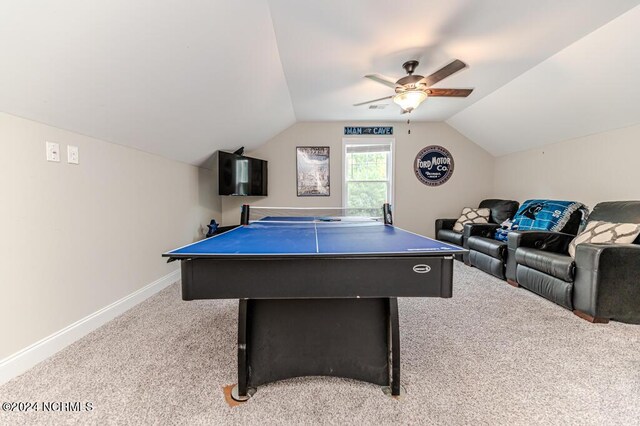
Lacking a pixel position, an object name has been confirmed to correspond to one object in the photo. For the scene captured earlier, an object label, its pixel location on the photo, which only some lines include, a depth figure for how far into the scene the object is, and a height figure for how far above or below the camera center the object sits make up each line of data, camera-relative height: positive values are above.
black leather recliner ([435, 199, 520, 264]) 4.06 -0.42
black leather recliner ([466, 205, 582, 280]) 3.08 -0.66
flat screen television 3.95 +0.32
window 4.95 +0.42
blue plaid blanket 3.12 -0.25
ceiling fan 2.32 +1.05
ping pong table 1.13 -0.39
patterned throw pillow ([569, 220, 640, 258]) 2.27 -0.33
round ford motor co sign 4.94 +0.57
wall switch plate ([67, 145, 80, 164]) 1.92 +0.29
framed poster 4.88 +0.52
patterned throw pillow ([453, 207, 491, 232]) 4.39 -0.35
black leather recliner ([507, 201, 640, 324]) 2.11 -0.66
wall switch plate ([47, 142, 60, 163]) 1.78 +0.29
